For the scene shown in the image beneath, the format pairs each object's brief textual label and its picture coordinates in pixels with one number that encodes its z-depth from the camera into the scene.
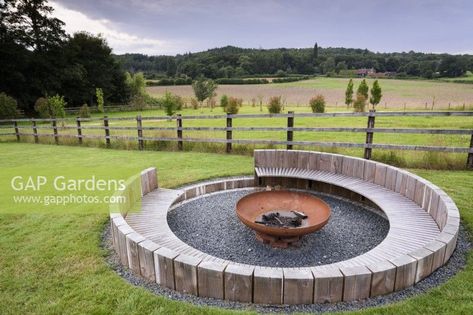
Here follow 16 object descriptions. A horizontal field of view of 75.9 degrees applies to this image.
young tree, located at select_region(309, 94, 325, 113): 23.38
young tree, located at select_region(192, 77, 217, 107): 44.81
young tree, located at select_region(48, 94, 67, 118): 25.78
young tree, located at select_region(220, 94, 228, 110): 36.13
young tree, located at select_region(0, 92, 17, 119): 23.12
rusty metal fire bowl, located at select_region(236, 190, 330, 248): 3.84
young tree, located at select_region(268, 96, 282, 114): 23.17
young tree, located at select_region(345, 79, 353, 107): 34.69
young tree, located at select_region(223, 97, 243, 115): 22.76
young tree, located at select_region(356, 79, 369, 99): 34.06
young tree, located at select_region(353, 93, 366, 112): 26.41
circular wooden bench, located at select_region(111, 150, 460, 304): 2.70
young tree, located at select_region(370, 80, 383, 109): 31.02
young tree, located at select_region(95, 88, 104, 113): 37.09
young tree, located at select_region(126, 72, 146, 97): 49.47
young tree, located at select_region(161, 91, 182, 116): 31.34
